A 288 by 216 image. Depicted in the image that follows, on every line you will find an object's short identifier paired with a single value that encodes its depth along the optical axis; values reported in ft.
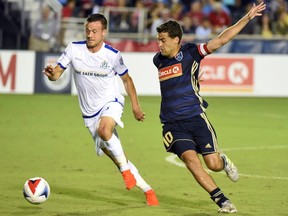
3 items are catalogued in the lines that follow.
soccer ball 62.18
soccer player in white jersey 66.85
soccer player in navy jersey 64.34
